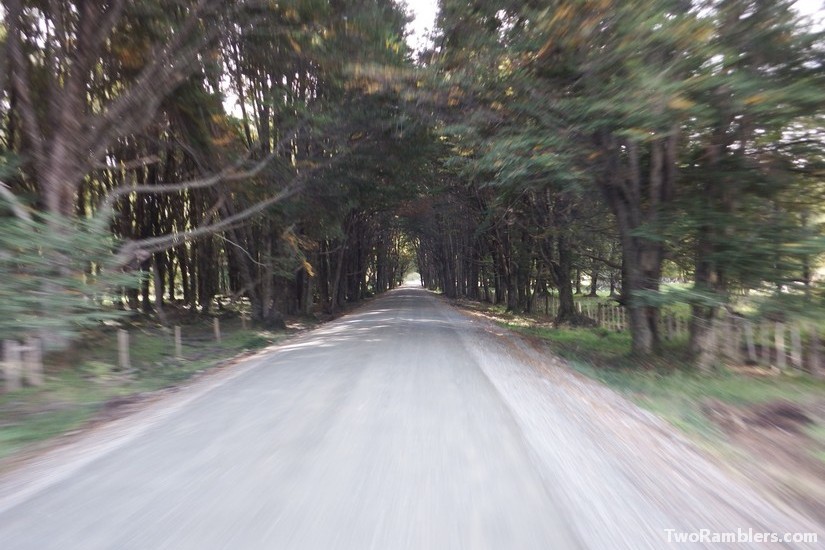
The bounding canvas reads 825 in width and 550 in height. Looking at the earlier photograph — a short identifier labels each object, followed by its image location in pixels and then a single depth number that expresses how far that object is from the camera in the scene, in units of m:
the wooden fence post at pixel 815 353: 9.23
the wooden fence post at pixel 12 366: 8.23
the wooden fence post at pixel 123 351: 11.09
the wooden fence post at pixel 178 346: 13.42
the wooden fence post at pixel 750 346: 10.58
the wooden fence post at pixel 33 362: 8.57
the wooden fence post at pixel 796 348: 9.75
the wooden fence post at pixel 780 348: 9.90
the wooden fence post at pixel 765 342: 10.31
